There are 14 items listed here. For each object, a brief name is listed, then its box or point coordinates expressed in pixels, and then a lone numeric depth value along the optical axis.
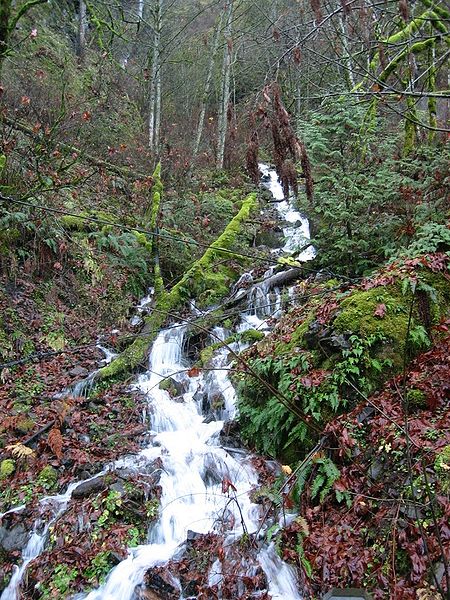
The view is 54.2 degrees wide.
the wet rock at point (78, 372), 7.99
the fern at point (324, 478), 4.56
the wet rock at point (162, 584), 4.32
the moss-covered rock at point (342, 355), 5.26
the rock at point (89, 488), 5.44
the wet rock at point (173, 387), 7.78
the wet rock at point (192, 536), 4.86
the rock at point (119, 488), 5.45
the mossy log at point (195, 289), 8.40
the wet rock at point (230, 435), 6.39
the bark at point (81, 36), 18.53
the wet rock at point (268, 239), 13.45
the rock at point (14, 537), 4.87
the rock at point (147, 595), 4.31
